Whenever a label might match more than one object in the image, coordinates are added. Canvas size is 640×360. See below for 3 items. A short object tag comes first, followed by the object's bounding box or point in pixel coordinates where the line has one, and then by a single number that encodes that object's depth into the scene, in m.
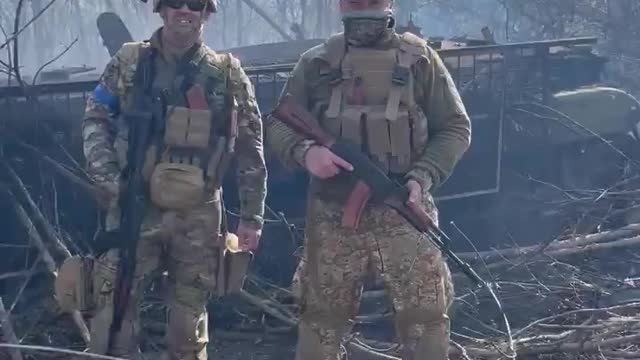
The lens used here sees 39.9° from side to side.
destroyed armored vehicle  6.98
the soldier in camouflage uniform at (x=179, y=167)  3.49
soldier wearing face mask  3.38
